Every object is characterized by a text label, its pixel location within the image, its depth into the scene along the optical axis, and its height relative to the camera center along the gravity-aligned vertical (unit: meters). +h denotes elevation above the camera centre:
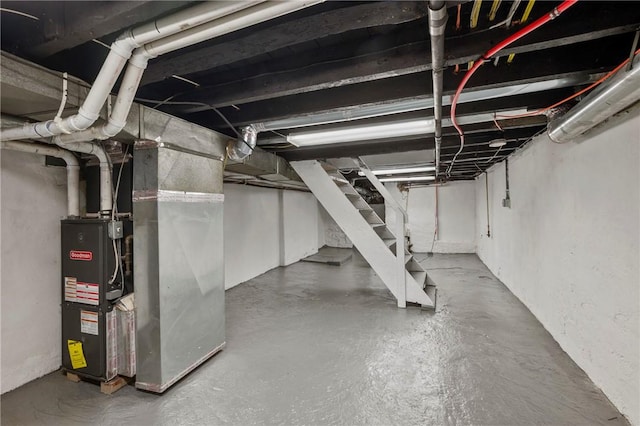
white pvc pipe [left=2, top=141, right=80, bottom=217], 1.97 +0.31
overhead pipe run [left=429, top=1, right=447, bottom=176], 0.89 +0.65
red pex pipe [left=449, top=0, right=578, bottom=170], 0.91 +0.66
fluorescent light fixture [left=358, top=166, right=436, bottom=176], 4.55 +0.72
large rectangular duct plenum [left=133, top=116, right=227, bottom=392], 1.87 -0.28
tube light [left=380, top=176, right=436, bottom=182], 5.97 +0.74
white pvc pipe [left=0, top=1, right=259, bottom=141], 0.92 +0.64
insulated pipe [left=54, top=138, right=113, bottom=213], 1.92 +0.26
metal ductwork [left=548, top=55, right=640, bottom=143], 1.18 +0.53
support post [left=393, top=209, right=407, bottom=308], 3.44 -0.69
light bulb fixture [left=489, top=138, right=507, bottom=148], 2.78 +0.70
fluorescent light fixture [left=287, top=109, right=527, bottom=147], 2.12 +0.70
